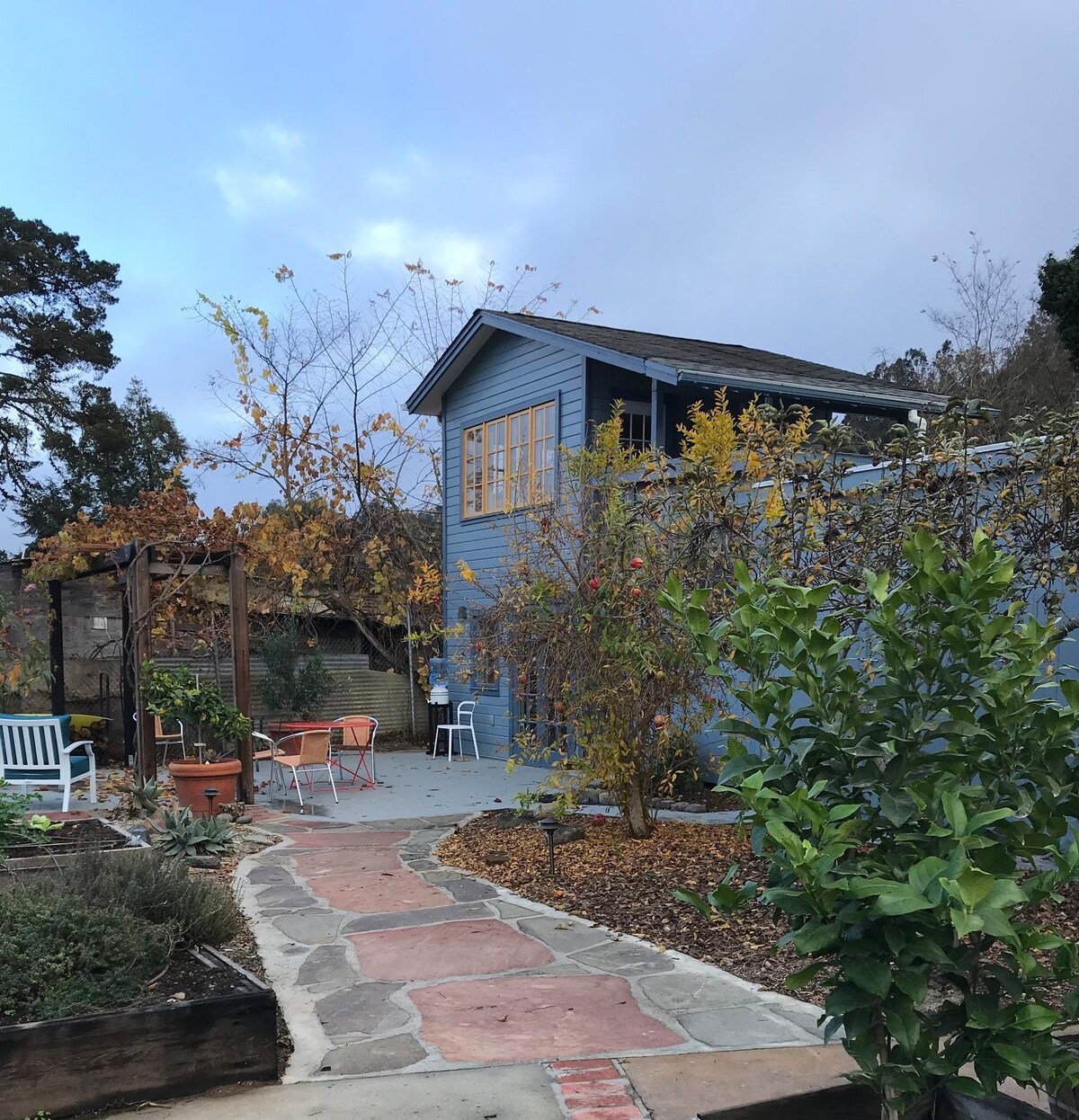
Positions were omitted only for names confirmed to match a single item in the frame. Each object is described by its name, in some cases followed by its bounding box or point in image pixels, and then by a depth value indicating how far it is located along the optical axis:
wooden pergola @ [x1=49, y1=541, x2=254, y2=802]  8.71
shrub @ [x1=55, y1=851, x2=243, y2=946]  3.80
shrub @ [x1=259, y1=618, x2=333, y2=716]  13.86
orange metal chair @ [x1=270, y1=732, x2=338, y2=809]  8.99
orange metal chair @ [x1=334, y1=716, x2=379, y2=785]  10.58
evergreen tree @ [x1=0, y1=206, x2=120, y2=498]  22.81
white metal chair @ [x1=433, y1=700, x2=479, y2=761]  12.52
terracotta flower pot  8.49
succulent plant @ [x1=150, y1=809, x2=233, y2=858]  6.31
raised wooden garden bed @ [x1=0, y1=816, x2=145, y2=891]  5.00
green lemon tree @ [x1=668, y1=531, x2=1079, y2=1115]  1.68
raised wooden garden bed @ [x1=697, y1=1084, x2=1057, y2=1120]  2.02
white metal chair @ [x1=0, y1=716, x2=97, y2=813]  8.33
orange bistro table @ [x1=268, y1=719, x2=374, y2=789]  10.52
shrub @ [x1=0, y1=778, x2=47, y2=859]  5.47
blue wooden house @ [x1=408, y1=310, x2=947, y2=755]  10.59
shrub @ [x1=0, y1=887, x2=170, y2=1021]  3.05
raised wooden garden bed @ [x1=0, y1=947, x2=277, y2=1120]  2.84
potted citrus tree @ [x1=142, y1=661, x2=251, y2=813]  8.54
